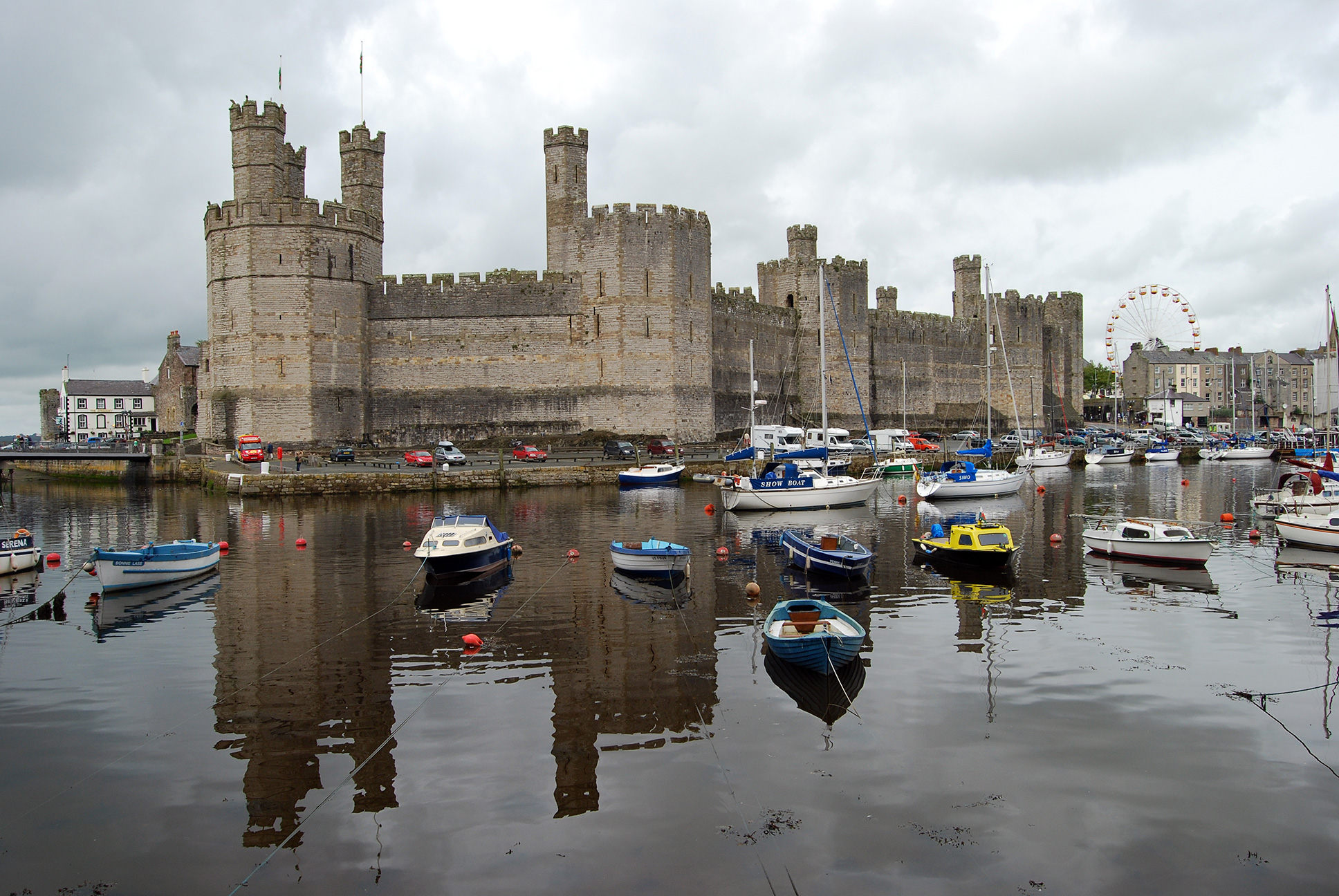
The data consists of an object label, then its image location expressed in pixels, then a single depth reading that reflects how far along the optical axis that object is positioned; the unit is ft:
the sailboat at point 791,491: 99.14
